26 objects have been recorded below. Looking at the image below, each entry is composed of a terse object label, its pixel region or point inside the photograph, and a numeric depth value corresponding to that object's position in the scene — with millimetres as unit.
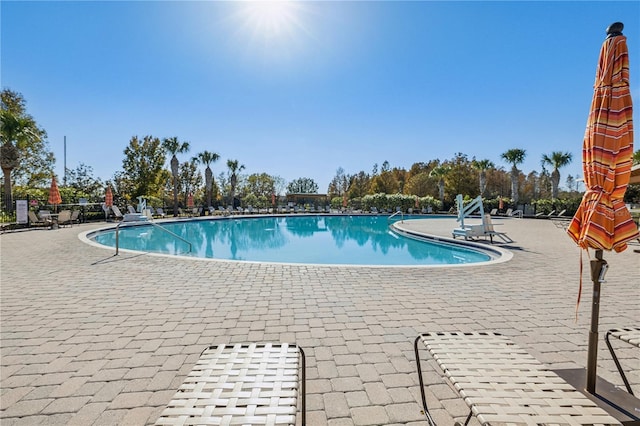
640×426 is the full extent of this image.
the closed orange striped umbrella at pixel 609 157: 1462
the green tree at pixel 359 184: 44750
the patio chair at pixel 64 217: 14640
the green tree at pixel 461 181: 36156
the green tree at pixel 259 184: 47234
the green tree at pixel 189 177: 35688
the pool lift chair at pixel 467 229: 9750
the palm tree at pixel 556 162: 26328
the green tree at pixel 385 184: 41544
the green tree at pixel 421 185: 37225
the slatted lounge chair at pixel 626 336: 1781
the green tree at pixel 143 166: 28136
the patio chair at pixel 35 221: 13986
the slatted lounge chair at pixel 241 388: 1145
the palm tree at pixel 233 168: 30055
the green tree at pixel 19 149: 14888
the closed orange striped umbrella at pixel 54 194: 13984
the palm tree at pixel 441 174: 29805
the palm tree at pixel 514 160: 27062
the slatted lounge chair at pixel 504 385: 1140
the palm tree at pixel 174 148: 25391
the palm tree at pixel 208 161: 28062
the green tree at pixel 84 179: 24672
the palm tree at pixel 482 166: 28188
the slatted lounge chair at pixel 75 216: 15719
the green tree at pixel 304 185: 57312
